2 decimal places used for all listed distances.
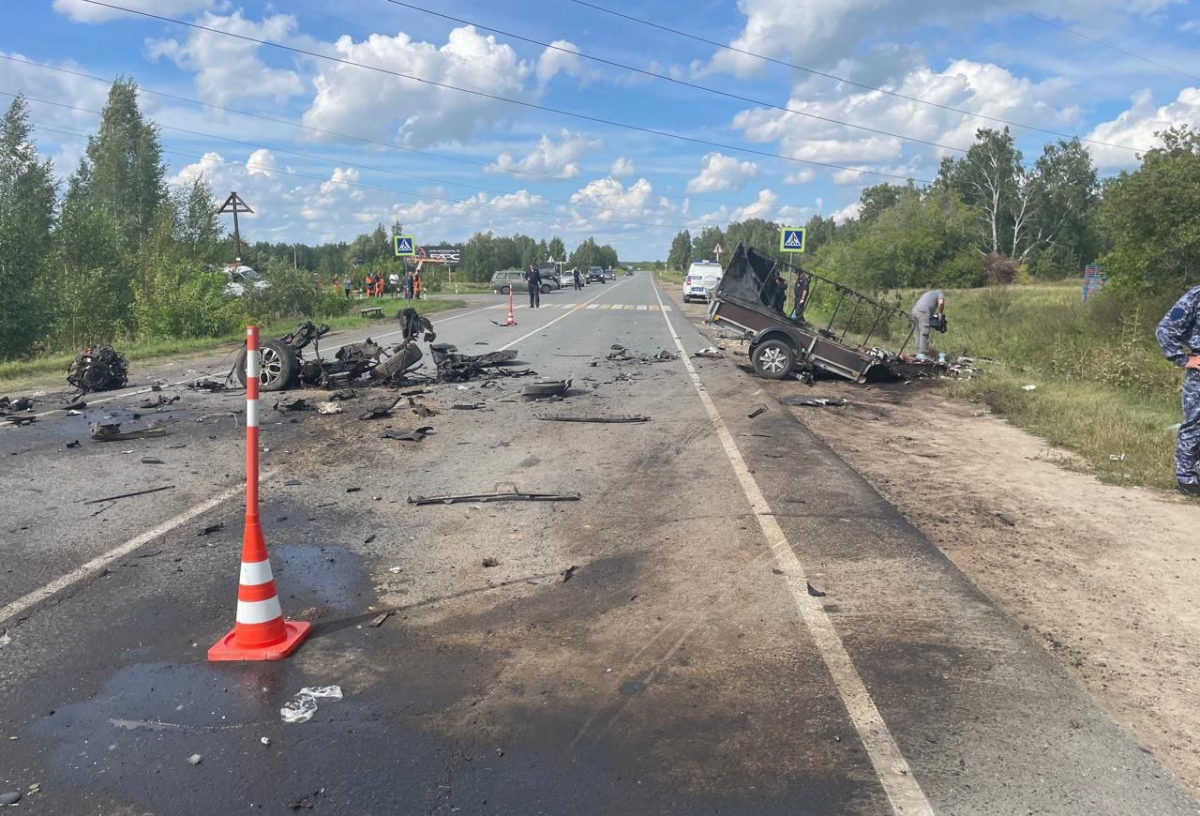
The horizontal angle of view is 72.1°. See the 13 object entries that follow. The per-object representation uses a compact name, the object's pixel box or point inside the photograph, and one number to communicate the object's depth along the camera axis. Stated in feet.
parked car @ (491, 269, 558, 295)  209.77
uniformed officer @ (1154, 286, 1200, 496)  23.13
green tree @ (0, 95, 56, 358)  63.57
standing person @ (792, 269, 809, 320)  55.36
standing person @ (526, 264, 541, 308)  127.65
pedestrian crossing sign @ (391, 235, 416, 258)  107.34
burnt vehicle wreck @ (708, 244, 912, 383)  46.21
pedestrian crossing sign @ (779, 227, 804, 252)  89.20
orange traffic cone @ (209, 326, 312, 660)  12.78
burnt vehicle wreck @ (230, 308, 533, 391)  39.47
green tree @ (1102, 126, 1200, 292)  63.62
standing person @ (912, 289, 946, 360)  56.49
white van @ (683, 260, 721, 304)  148.26
